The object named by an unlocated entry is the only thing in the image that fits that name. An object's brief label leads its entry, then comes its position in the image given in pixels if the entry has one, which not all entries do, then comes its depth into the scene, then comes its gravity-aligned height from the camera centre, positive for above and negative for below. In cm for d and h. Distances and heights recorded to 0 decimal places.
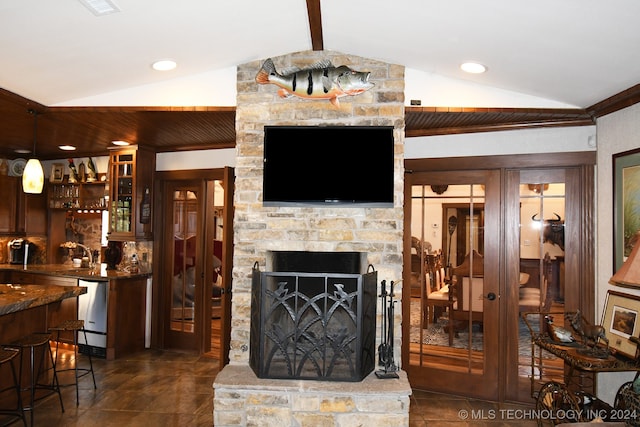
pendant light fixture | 355 +35
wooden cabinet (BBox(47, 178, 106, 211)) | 607 +37
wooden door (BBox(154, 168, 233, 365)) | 542 -41
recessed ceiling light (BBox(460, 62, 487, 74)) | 315 +111
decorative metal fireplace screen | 303 -71
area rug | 407 -97
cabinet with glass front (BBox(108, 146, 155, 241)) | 540 +35
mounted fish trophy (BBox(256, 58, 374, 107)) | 310 +99
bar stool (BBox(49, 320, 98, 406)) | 383 -86
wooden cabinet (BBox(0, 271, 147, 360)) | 507 -99
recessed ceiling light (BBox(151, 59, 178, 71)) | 326 +114
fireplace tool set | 316 -81
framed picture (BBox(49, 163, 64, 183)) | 636 +68
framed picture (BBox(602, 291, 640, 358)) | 299 -61
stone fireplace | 330 +10
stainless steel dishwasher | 509 -102
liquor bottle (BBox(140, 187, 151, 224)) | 544 +19
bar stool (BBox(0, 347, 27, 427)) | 293 -123
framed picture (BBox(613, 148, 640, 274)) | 315 +19
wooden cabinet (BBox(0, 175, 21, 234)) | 614 +24
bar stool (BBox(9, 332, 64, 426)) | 335 -114
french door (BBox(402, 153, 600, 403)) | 386 -32
